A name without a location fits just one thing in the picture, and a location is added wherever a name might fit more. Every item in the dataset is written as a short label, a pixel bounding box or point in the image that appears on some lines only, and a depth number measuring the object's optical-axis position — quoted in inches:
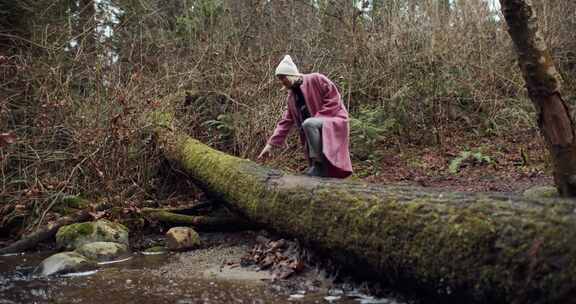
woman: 241.9
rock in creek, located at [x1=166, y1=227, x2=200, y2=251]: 258.7
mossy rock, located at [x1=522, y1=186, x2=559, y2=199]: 233.3
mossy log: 112.2
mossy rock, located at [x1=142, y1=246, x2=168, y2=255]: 258.9
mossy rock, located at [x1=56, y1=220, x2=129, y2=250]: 263.0
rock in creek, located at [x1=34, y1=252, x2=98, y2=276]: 215.0
